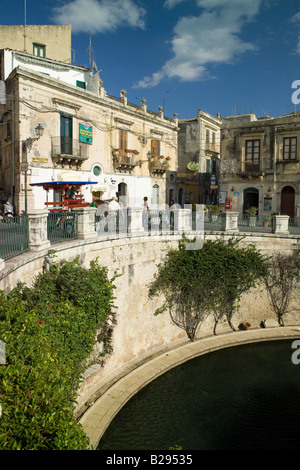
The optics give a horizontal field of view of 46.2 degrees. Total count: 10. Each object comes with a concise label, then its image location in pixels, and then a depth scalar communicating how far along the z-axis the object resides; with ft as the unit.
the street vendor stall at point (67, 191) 39.65
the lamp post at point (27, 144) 53.96
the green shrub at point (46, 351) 14.05
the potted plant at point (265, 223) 53.04
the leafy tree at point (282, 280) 51.60
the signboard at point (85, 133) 66.44
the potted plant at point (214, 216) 52.44
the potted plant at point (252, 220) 52.58
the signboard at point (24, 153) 55.98
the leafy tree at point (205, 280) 46.65
